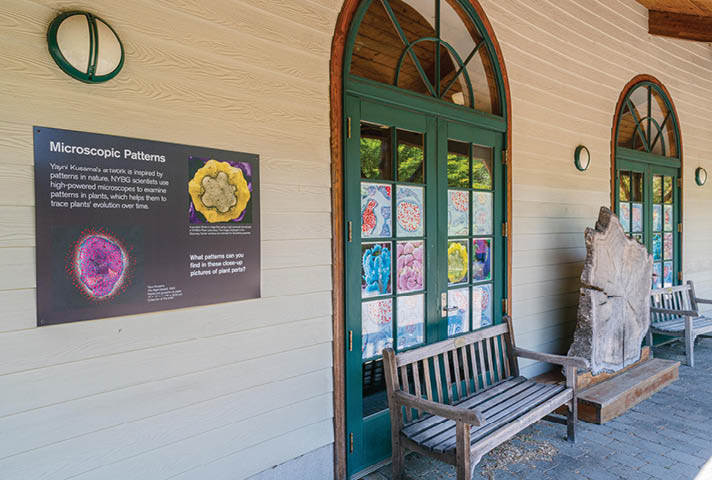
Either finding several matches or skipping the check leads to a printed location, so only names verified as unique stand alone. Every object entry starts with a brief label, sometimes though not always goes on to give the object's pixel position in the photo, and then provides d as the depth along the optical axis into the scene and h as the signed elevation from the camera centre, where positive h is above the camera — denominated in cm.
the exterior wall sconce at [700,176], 621 +80
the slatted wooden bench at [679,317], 471 -100
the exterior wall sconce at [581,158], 435 +76
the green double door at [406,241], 266 -4
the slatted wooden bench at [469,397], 226 -108
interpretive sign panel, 167 +5
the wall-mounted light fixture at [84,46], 165 +75
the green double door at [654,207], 514 +32
